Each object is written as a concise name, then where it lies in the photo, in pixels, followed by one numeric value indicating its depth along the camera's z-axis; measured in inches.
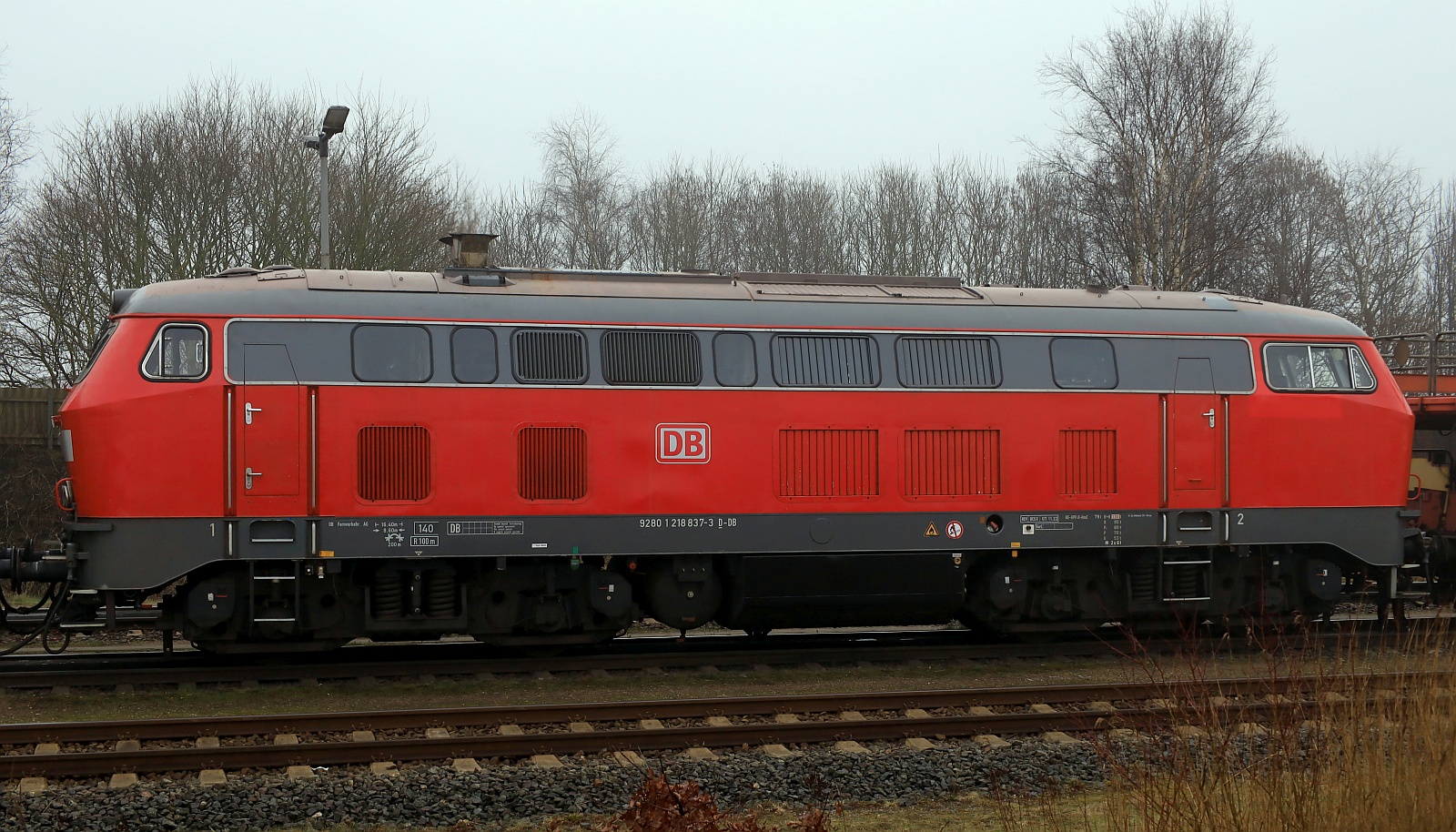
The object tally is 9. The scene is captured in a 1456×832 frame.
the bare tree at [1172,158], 1124.5
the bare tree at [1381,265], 1898.4
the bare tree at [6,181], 1093.8
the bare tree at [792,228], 1681.8
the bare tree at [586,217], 1691.7
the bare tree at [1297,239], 1535.4
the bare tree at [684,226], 1691.7
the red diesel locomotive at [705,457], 442.9
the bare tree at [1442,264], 1974.7
